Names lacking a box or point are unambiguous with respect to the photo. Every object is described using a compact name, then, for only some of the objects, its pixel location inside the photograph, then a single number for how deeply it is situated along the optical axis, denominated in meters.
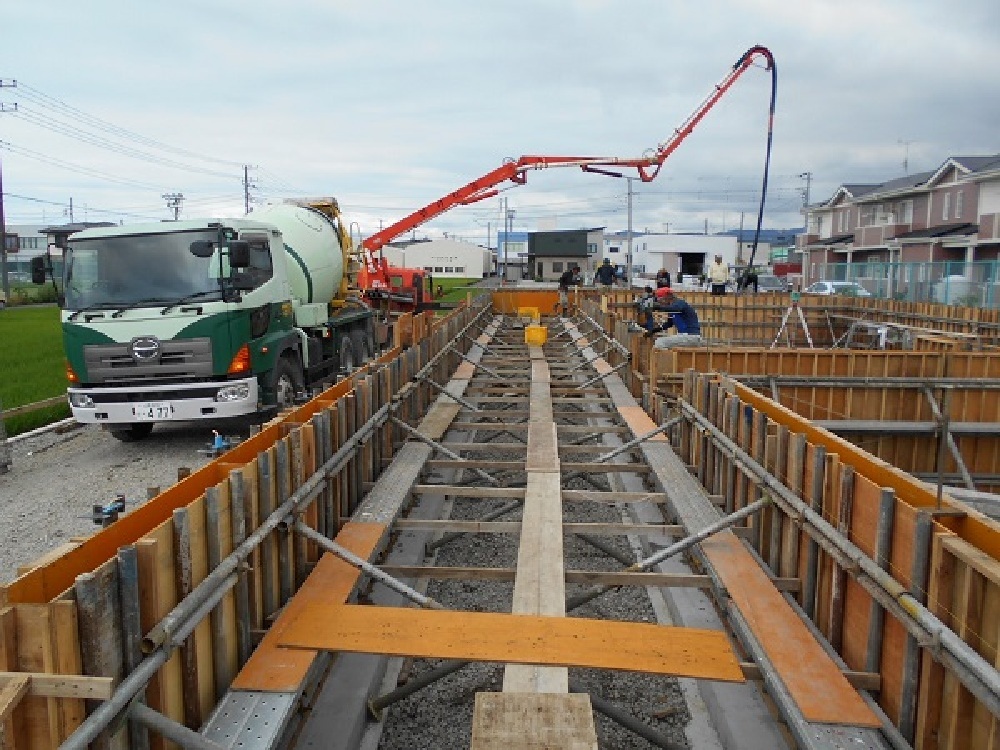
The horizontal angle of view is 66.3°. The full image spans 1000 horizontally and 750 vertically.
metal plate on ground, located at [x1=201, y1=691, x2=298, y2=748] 3.54
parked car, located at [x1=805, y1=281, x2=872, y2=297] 31.74
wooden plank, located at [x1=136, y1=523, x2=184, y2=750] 3.36
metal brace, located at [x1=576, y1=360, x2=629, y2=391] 12.07
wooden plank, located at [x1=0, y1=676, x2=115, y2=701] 2.65
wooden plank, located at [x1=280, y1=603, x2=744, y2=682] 4.05
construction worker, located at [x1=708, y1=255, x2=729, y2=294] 25.84
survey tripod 21.91
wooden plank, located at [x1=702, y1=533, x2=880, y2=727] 3.85
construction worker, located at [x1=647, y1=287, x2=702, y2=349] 12.57
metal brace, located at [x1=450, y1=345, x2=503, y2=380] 13.36
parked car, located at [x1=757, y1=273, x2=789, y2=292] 44.25
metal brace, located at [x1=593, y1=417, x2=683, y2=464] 8.18
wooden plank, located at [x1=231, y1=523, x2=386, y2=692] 3.99
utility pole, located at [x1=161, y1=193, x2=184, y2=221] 70.22
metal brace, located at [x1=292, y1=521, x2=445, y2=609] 4.92
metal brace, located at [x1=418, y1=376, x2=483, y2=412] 10.42
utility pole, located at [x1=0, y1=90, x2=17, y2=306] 39.21
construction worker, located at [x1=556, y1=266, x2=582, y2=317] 26.75
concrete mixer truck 9.48
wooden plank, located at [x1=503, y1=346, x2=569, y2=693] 3.98
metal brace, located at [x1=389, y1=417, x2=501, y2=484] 8.23
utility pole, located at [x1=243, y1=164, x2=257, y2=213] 63.83
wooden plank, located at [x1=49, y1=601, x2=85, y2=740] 2.67
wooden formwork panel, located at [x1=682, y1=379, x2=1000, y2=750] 3.50
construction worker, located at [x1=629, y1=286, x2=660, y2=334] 12.64
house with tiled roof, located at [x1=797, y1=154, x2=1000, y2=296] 38.50
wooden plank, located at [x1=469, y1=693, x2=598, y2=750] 3.36
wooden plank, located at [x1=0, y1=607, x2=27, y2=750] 2.62
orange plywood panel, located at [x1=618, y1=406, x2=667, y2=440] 9.35
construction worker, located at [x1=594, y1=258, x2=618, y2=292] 31.26
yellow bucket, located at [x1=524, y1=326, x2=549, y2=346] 17.25
